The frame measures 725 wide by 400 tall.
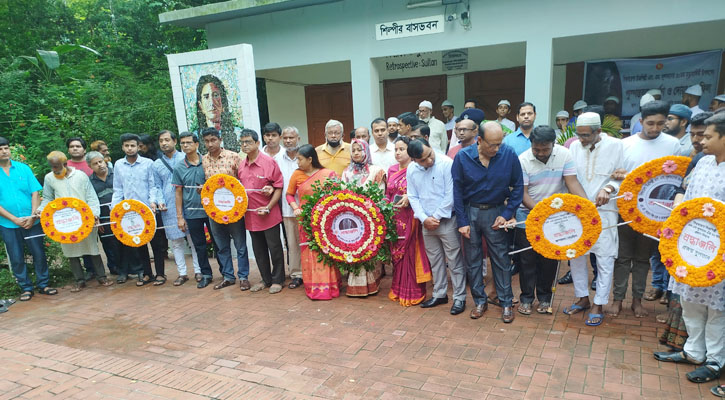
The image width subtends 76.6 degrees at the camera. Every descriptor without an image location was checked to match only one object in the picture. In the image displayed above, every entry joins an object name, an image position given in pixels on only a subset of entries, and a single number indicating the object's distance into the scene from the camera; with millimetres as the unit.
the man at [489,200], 4188
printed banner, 8844
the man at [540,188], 4211
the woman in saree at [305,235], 5301
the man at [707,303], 3094
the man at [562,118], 7518
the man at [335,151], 5652
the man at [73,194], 5957
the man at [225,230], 5715
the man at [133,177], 6020
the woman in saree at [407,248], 4996
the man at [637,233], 4184
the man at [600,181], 4148
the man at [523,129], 5480
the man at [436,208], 4527
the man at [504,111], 7495
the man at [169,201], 6141
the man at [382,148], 6004
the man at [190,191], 5789
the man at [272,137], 6027
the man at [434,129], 7527
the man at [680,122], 4453
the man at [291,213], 5762
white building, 7277
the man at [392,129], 6797
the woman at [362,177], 5230
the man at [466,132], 4793
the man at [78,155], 6375
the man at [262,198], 5555
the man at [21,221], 5758
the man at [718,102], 5375
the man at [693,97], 6500
